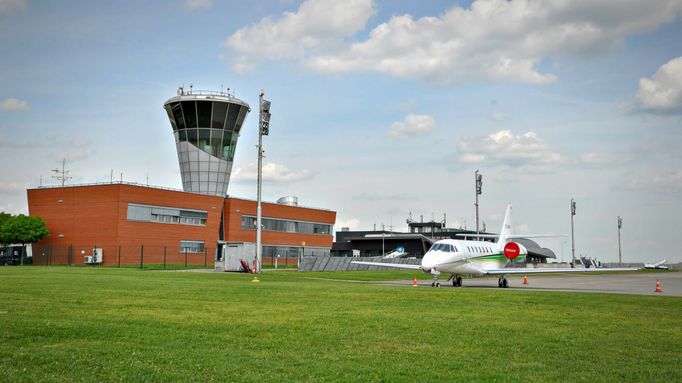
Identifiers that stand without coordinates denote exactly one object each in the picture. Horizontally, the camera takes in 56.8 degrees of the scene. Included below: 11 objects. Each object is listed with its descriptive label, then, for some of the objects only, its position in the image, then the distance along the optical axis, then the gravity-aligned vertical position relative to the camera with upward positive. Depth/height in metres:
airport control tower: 81.69 +14.94
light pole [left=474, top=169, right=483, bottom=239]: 64.69 +6.73
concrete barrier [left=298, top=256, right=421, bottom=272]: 60.62 -1.52
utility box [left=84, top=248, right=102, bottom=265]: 65.14 -1.05
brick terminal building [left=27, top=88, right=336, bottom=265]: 67.69 +4.27
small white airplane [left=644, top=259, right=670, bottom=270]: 112.20 -3.17
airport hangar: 114.80 +1.01
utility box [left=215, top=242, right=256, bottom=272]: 54.84 -0.78
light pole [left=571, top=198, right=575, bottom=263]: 90.25 +1.60
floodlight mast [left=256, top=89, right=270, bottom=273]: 49.38 +9.04
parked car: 70.12 -0.83
